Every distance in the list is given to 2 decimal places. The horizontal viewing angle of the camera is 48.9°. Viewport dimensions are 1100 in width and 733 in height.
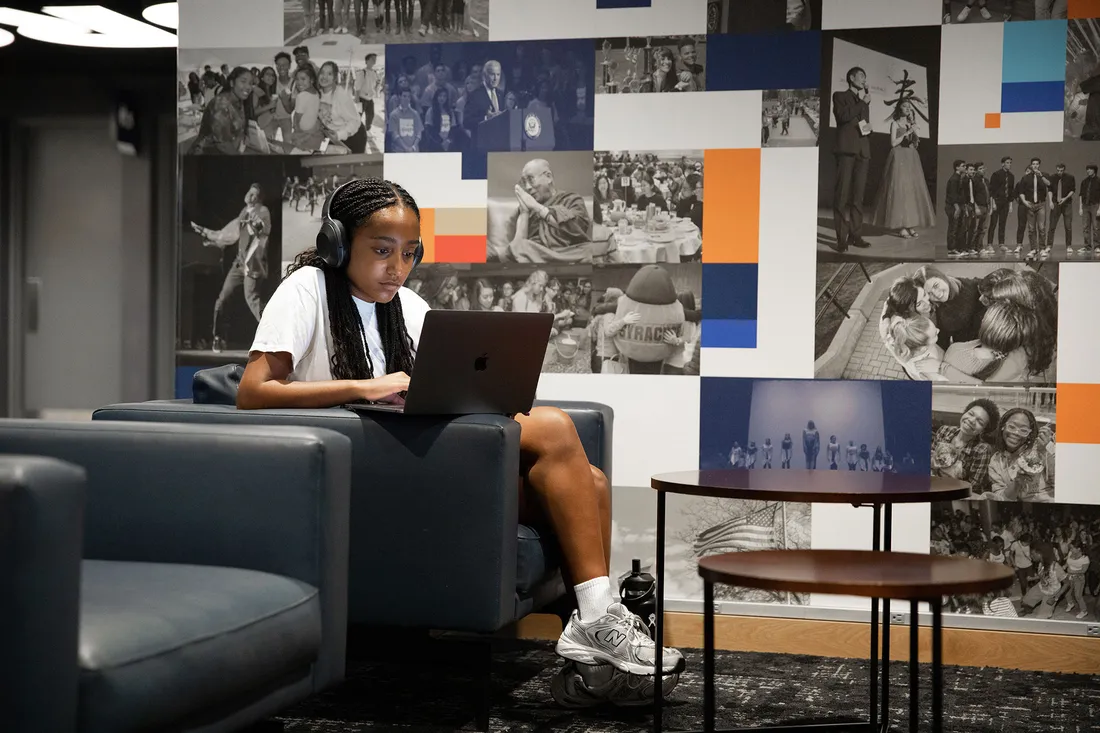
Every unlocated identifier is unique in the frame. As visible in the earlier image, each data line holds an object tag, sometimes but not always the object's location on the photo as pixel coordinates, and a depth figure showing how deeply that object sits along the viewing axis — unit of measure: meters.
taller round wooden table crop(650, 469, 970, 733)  2.21
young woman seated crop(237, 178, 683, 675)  2.64
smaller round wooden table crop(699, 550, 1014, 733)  1.57
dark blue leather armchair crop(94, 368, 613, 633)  2.46
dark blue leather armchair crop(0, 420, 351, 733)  1.42
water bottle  3.02
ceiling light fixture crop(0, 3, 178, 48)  4.18
